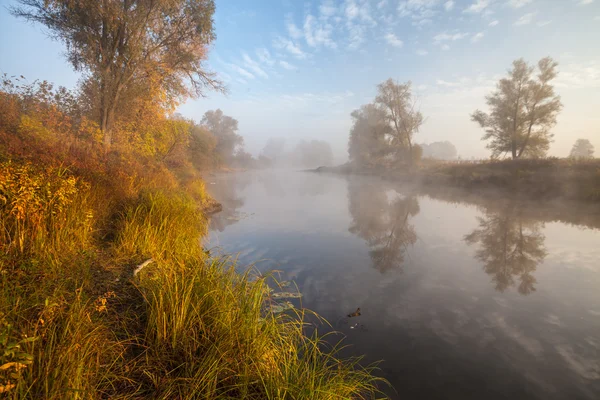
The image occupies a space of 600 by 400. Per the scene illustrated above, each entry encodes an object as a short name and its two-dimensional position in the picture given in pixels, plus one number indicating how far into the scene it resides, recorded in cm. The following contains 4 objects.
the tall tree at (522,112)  2669
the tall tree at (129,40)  1233
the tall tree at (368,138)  4491
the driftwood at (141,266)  407
